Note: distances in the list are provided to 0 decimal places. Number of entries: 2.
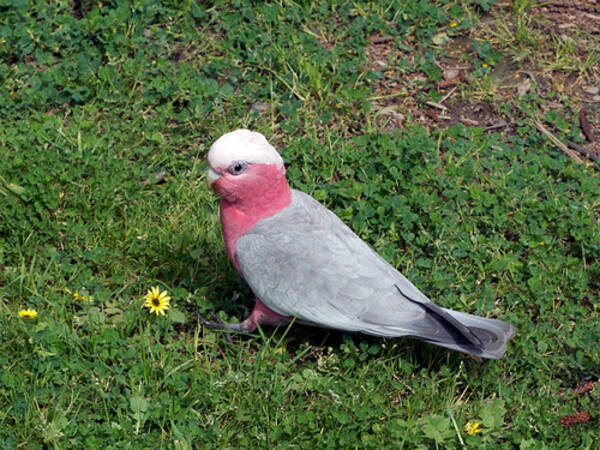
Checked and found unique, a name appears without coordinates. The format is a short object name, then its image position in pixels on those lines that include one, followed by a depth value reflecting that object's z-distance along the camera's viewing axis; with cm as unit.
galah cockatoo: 331
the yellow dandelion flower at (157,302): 367
